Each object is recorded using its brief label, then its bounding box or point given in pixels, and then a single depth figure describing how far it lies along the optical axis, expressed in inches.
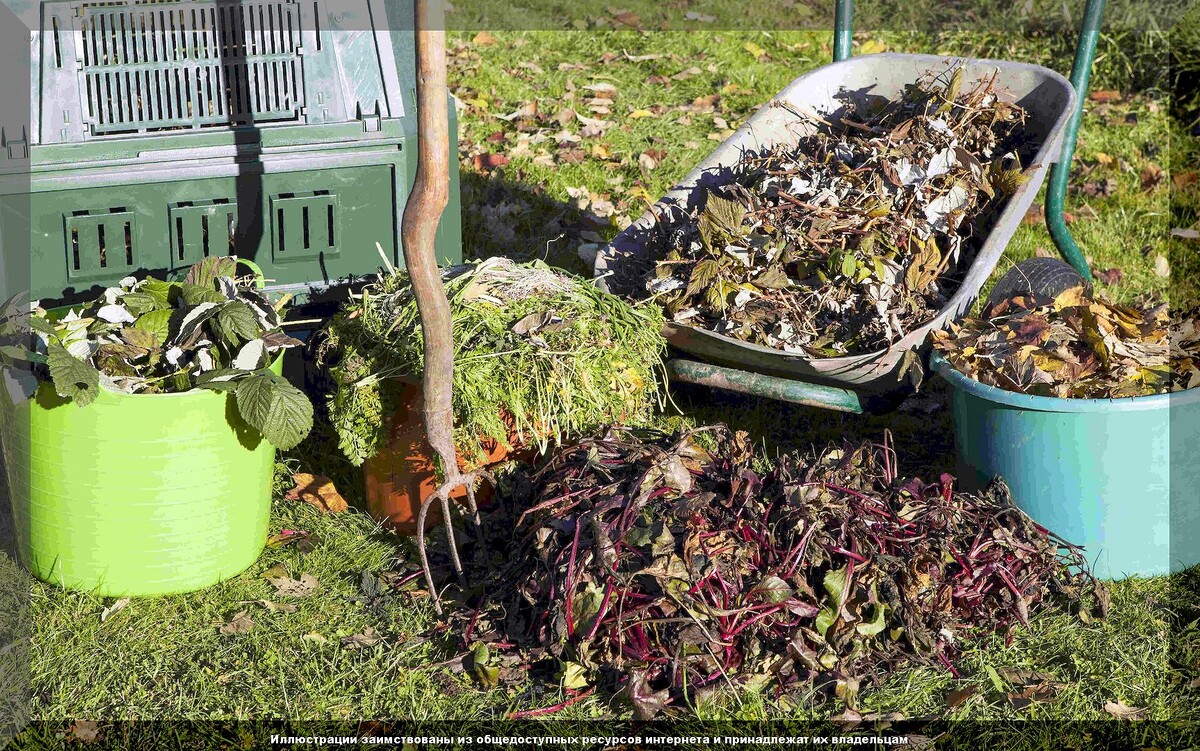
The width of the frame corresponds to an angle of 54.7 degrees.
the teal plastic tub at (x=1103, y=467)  128.6
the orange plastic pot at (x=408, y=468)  139.0
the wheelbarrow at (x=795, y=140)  144.6
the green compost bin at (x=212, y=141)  141.7
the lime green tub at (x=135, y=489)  126.3
